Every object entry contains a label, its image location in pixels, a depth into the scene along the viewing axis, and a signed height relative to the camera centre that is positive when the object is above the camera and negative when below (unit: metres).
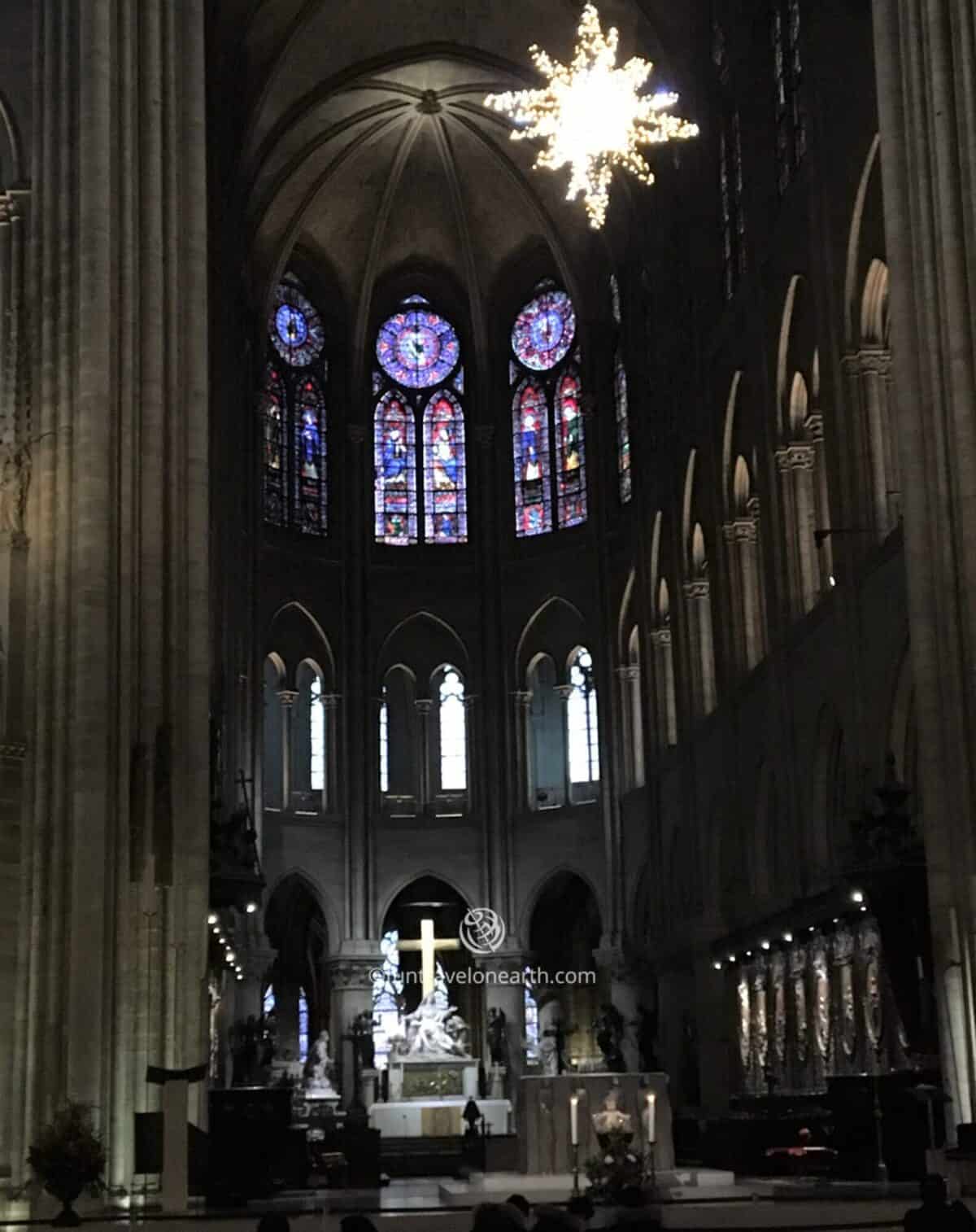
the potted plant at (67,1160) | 16.38 -0.68
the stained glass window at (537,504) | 49.47 +13.73
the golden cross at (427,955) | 39.84 +2.20
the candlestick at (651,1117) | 22.58 -0.62
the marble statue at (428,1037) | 42.22 +0.64
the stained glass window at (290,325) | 49.16 +18.13
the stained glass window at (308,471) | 49.12 +14.59
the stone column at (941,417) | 20.86 +6.78
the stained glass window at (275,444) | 48.22 +15.02
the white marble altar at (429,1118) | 40.12 -1.01
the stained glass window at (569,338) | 49.84 +17.82
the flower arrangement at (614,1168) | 14.20 -0.76
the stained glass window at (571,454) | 48.91 +14.80
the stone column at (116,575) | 19.02 +4.94
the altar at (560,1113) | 23.12 -0.57
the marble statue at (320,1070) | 42.47 -0.01
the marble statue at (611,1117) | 21.11 -0.57
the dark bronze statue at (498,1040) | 45.06 +0.57
